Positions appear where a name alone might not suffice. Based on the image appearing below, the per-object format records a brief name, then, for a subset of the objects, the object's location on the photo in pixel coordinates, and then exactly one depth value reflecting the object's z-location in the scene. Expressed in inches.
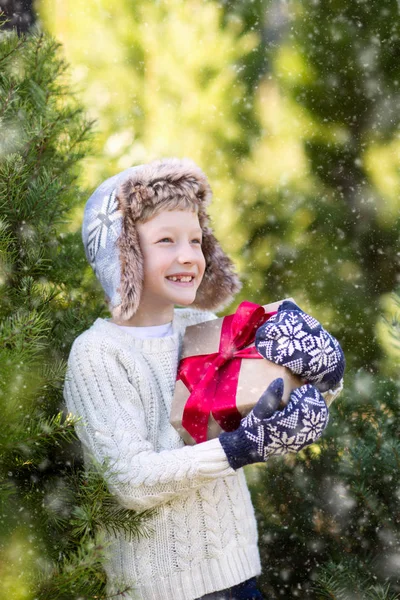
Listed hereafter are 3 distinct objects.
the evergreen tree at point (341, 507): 125.1
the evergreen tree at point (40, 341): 110.3
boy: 113.8
